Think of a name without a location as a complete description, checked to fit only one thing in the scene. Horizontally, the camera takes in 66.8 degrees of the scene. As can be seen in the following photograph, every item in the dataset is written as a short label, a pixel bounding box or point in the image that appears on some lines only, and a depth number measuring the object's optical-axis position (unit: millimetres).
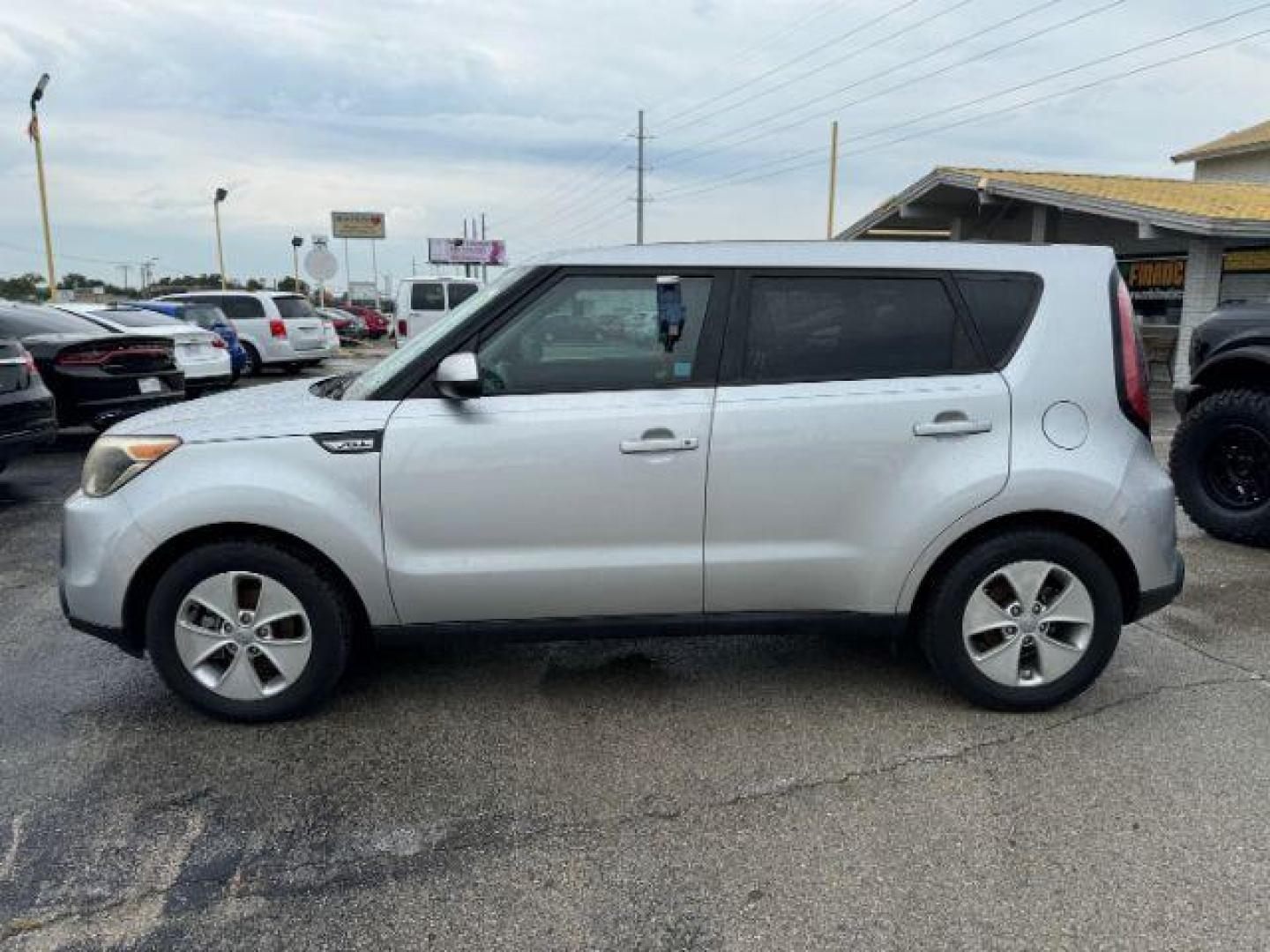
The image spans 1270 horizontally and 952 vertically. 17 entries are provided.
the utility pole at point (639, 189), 50625
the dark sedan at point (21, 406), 6934
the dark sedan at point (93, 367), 8742
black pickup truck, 5836
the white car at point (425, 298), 18891
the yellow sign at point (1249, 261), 13297
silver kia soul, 3322
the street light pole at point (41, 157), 20812
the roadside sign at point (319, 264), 25844
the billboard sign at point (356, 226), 59219
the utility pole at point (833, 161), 32928
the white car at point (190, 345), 11844
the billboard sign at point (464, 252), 59938
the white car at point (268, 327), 17672
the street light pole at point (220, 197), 34031
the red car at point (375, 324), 40625
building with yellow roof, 13227
